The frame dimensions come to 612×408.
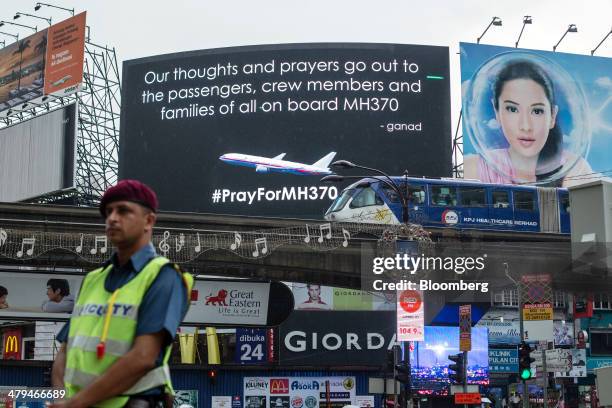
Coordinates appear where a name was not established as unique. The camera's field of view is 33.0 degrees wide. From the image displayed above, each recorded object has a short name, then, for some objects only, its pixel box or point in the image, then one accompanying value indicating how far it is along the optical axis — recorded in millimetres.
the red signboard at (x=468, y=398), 28106
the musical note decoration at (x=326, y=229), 37719
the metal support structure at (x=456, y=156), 59469
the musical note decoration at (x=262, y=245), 35656
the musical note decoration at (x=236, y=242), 36812
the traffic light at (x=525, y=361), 25422
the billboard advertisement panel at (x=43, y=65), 57469
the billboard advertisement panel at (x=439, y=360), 45969
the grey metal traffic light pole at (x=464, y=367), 27453
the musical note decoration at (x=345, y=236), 37347
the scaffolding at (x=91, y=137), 56719
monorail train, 42656
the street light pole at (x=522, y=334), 24156
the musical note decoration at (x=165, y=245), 33969
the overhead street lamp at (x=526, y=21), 62950
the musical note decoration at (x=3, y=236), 34375
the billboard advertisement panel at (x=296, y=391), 47562
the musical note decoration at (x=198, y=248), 35500
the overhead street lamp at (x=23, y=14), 61562
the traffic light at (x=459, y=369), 27453
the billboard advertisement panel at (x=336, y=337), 52938
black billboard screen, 53438
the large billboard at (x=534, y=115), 55906
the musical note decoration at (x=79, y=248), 33991
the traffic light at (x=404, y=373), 26844
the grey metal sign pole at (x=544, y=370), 21914
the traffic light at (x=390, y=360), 27656
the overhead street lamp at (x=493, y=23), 60956
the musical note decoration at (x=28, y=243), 33784
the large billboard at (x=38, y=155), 52656
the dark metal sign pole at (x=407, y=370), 26656
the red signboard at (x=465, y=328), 26066
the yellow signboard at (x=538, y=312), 21406
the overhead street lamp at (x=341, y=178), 26219
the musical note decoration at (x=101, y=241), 33656
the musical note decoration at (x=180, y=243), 36012
